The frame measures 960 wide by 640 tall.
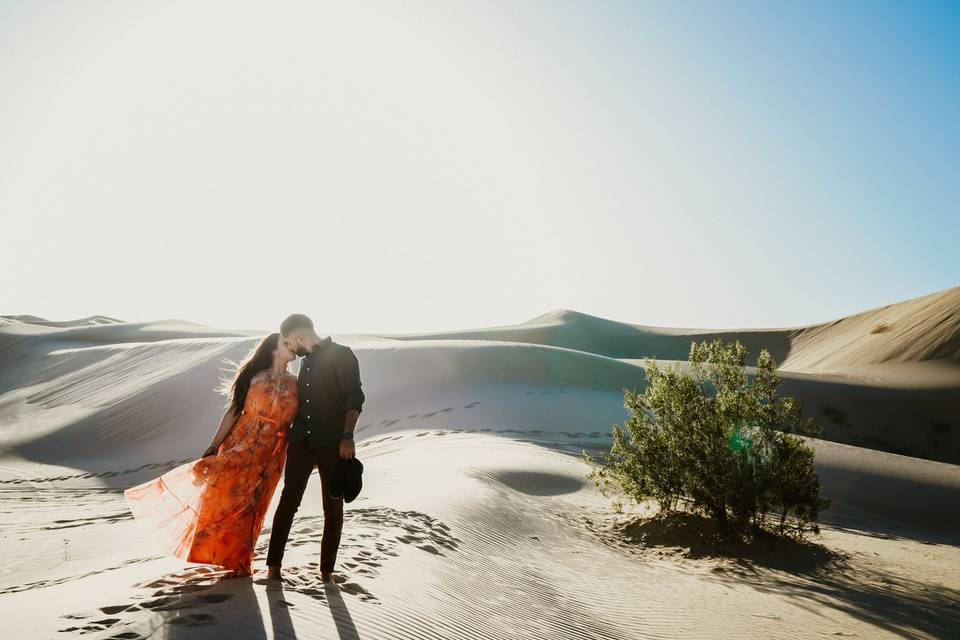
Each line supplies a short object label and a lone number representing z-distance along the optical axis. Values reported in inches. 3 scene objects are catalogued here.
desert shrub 329.7
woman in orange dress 157.1
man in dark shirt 158.6
